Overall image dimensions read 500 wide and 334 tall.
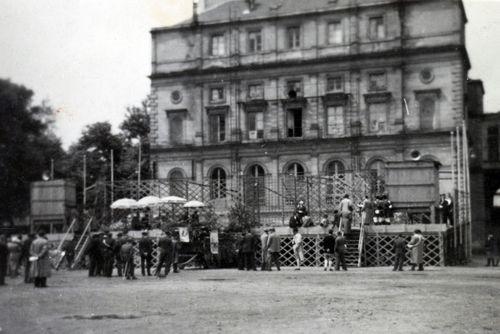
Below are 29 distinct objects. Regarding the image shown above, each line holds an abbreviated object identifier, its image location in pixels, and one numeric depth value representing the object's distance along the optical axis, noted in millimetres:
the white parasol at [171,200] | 35219
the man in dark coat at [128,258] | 25469
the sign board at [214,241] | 31912
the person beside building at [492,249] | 33062
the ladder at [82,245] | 33625
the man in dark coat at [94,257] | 27469
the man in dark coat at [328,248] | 27984
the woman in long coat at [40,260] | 21750
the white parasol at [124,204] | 35438
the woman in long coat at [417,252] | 27078
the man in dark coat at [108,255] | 27062
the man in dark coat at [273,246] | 29266
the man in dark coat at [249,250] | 29500
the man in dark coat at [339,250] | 27550
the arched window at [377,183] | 35156
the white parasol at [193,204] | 35062
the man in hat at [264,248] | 29598
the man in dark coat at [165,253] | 26344
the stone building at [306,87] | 49719
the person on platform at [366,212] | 30422
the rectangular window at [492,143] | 60938
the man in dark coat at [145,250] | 27245
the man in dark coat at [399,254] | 27234
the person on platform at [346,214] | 29875
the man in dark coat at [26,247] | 25562
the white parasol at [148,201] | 35281
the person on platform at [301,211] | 33031
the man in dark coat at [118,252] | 27184
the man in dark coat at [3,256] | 22828
